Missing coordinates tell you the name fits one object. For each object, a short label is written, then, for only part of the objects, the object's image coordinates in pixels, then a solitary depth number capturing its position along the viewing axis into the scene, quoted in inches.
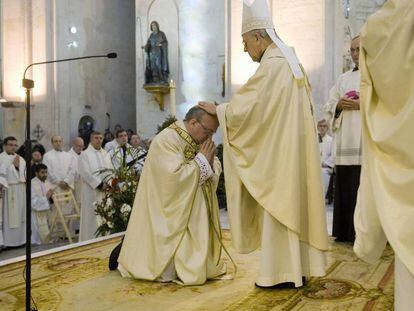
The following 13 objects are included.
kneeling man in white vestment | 159.2
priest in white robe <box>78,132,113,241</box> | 321.1
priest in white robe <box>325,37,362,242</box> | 210.2
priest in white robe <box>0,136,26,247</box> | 328.2
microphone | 147.4
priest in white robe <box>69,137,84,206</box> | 390.9
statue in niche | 556.1
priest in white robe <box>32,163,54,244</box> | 339.9
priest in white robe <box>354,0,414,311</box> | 84.4
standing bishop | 143.9
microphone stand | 119.3
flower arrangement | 242.7
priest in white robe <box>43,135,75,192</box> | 368.0
